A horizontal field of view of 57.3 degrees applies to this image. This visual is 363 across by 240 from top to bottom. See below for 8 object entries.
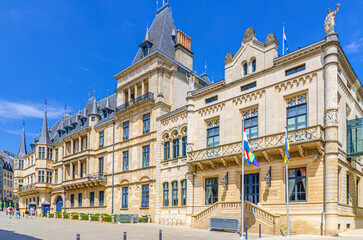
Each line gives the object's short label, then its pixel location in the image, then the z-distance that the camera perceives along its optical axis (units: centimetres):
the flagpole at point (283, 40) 2725
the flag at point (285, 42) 2821
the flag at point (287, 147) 1932
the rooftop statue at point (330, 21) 2176
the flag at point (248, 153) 2003
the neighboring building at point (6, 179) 9831
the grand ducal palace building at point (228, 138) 2095
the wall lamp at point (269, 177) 2292
